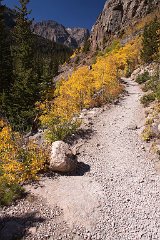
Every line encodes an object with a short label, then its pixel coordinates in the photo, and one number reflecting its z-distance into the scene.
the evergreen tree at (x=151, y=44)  25.91
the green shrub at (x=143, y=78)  22.58
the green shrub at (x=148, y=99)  15.80
